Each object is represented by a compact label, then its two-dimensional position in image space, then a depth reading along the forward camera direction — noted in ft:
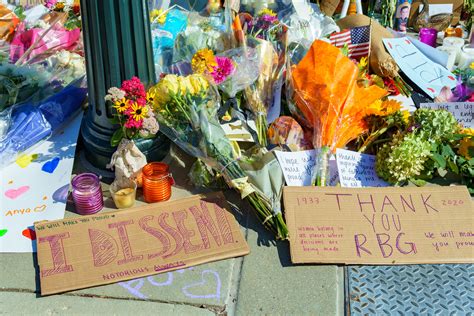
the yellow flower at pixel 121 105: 8.04
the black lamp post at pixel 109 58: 8.52
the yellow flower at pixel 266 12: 11.60
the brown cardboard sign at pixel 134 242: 7.38
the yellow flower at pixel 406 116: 9.32
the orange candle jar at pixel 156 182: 8.55
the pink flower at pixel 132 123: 7.98
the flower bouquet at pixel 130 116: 8.03
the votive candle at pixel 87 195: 8.35
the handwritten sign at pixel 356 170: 8.91
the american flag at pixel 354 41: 11.85
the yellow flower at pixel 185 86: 8.32
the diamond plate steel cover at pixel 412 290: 6.89
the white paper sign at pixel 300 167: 8.75
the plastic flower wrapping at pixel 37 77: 9.75
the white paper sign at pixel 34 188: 8.13
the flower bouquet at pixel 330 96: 9.26
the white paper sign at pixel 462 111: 10.19
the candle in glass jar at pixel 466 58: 12.77
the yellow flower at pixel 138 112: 8.01
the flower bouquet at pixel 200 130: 8.17
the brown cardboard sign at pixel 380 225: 7.64
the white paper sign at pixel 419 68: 11.69
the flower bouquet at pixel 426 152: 8.69
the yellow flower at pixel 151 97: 8.36
